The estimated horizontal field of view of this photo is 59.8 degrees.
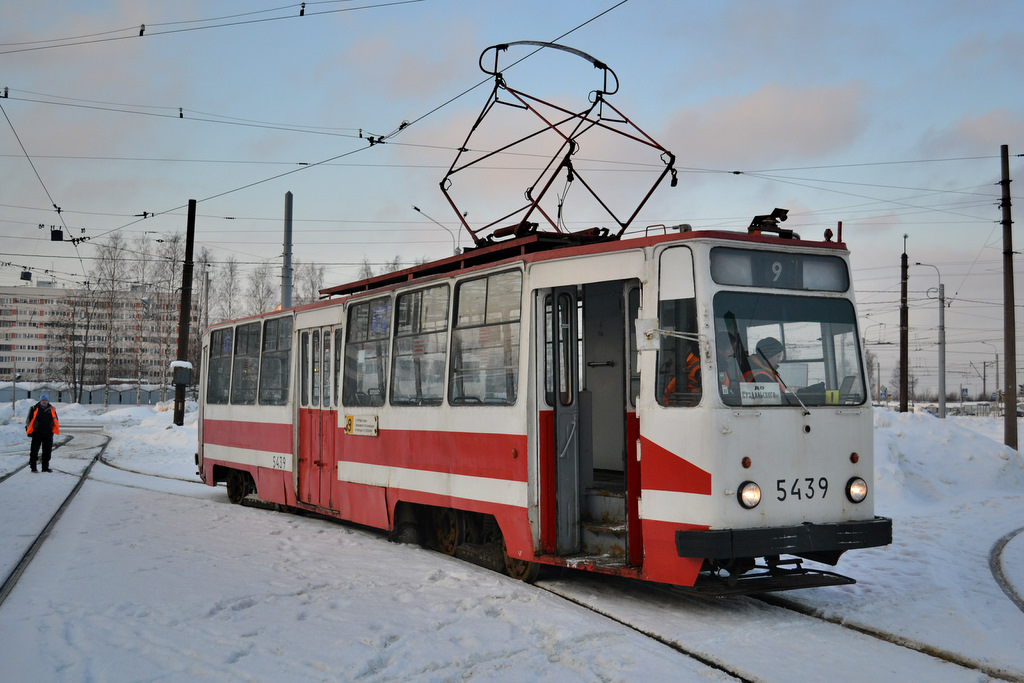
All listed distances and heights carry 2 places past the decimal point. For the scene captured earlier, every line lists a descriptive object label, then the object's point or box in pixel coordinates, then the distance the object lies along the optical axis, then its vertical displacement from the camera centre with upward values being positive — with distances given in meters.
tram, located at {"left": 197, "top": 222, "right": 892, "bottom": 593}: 6.60 -0.09
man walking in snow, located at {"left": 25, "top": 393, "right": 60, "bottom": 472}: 19.42 -0.69
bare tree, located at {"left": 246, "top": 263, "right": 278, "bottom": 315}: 60.08 +7.42
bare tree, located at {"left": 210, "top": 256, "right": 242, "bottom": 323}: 62.41 +7.47
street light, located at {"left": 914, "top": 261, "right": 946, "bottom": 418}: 30.04 +1.73
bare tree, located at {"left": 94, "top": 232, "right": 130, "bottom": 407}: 54.28 +7.98
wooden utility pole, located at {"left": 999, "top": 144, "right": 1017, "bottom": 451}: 23.12 +1.73
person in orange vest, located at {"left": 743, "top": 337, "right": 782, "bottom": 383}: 6.76 +0.30
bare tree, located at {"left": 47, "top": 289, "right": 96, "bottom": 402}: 63.14 +4.43
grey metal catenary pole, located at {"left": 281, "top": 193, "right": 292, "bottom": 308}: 21.30 +2.85
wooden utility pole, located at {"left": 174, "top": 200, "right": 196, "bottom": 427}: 29.98 +3.13
